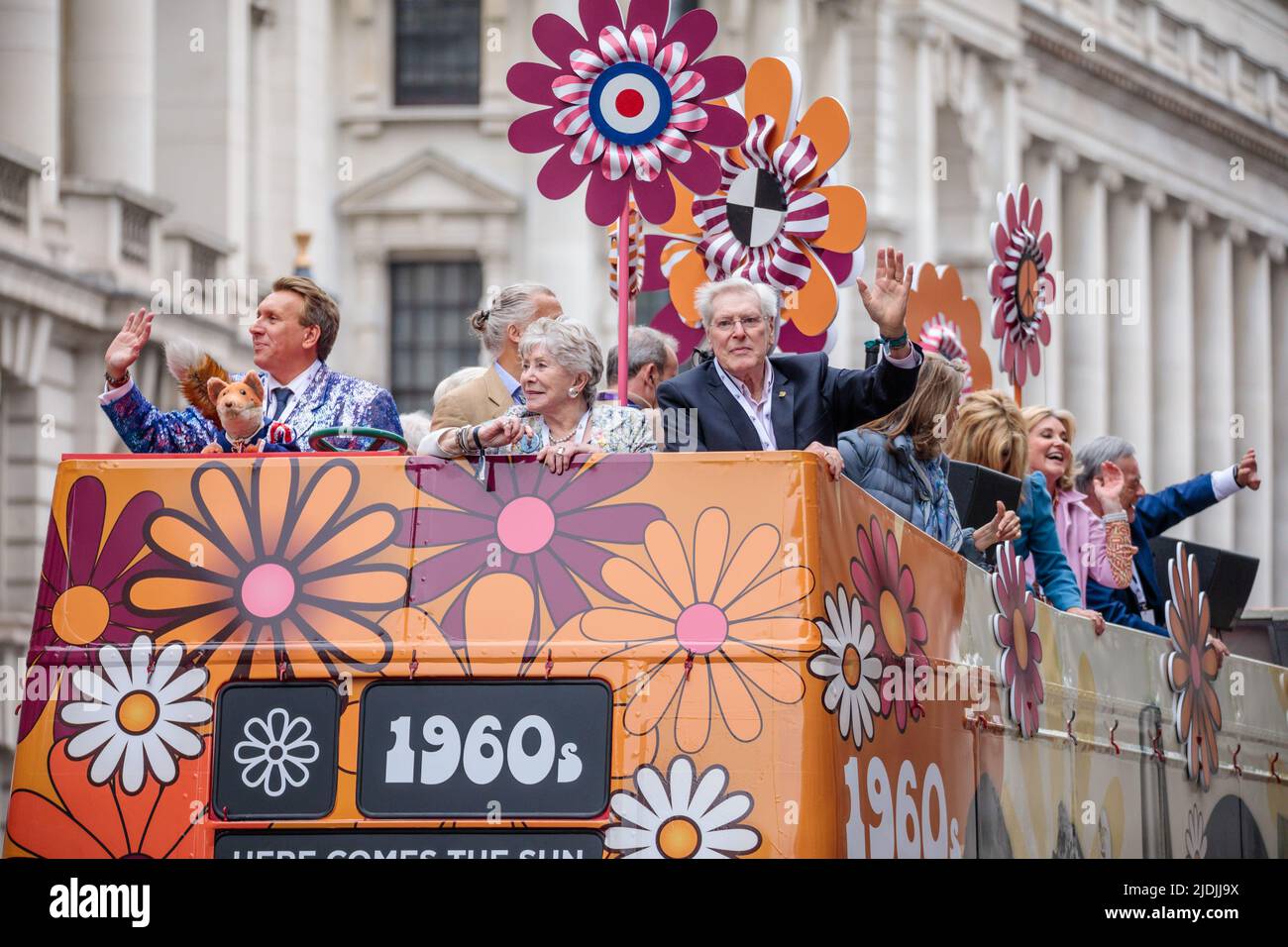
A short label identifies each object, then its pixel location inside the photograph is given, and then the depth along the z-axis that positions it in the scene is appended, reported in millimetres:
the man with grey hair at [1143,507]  11523
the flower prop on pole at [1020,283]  13680
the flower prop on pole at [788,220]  11555
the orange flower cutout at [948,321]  13102
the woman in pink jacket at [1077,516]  11469
